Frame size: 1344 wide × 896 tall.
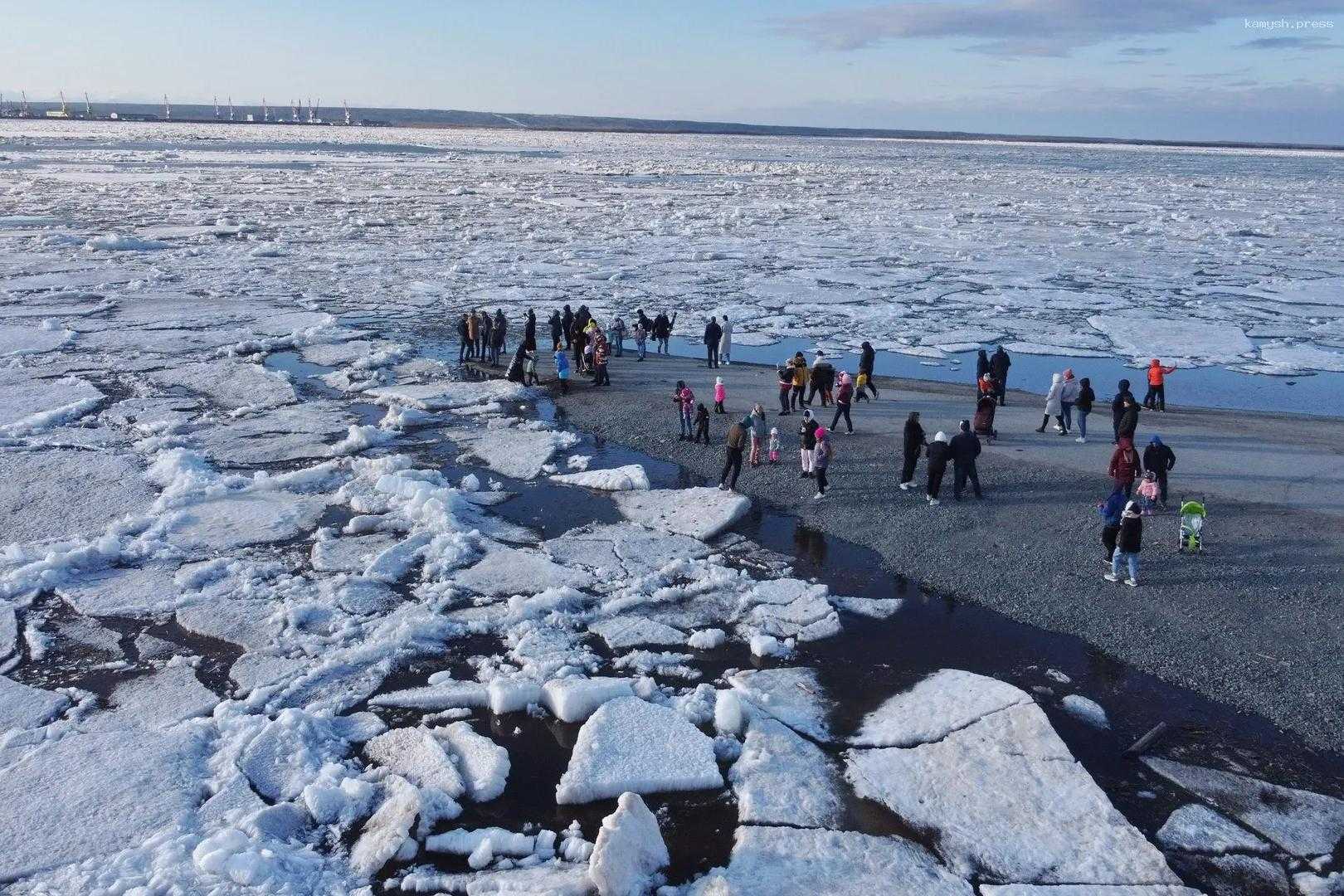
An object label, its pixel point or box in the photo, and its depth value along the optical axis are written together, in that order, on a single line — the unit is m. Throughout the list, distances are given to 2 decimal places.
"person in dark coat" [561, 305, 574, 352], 20.64
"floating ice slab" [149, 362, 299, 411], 17.53
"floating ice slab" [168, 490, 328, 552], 11.59
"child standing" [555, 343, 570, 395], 18.69
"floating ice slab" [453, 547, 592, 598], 10.56
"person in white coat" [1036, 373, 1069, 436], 15.32
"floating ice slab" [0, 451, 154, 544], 11.79
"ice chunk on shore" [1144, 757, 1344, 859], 6.89
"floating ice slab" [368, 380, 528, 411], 17.59
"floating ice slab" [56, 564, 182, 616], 9.92
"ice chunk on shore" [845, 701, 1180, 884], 6.57
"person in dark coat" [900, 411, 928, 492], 13.00
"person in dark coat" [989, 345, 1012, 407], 16.73
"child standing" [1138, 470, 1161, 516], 12.29
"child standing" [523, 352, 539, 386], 19.23
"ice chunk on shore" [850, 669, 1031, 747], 8.02
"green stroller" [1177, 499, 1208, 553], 11.23
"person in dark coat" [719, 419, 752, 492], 13.08
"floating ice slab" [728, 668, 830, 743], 8.20
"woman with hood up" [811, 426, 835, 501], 13.05
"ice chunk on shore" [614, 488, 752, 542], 12.20
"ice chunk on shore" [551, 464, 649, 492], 13.52
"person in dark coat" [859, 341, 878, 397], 17.28
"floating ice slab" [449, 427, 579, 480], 14.42
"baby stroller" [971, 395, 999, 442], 15.16
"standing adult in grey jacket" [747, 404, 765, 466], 14.17
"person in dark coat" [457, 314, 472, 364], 20.69
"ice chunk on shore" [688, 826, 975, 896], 6.33
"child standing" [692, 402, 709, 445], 15.30
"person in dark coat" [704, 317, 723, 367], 19.72
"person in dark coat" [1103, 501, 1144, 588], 10.38
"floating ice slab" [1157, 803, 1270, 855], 6.81
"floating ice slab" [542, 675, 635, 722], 8.23
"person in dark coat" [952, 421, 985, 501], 12.80
